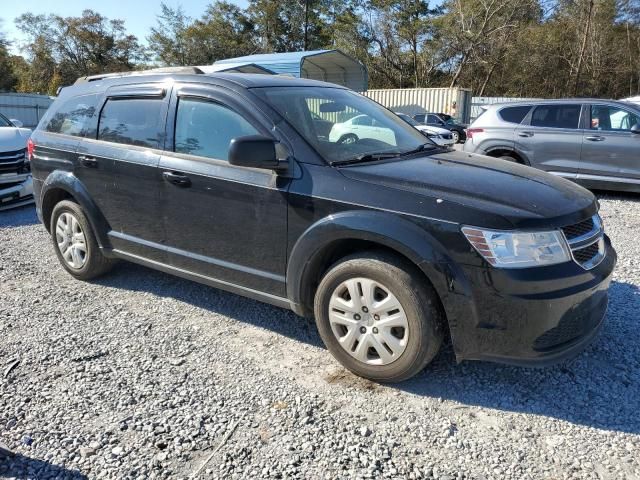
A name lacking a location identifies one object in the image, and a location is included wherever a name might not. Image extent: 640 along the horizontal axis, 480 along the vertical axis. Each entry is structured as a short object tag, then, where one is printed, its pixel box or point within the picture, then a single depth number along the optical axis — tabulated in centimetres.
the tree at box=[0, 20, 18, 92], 3981
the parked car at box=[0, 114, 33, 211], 766
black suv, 270
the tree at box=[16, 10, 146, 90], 4881
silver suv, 809
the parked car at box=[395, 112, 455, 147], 1809
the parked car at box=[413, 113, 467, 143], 2298
